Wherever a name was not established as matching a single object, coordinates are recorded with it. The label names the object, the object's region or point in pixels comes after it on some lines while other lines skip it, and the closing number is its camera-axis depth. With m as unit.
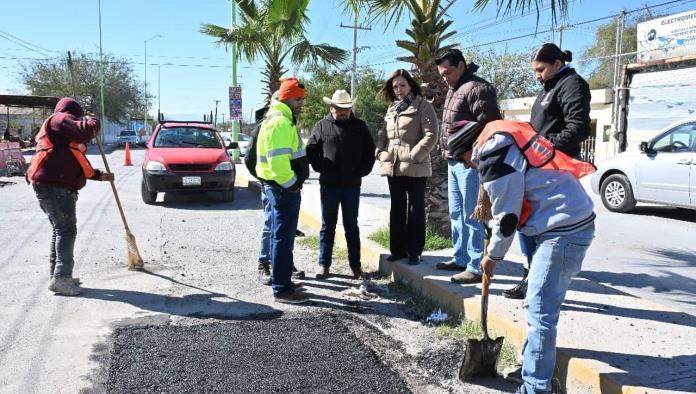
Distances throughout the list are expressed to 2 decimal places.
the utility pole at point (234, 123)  19.73
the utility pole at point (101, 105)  45.05
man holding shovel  2.79
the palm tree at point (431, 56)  6.18
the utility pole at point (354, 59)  32.85
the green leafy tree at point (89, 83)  49.16
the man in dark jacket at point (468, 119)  4.54
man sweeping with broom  4.88
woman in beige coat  5.21
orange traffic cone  21.86
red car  10.54
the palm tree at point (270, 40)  10.88
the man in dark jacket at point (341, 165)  5.38
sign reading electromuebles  20.50
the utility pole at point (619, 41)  20.89
